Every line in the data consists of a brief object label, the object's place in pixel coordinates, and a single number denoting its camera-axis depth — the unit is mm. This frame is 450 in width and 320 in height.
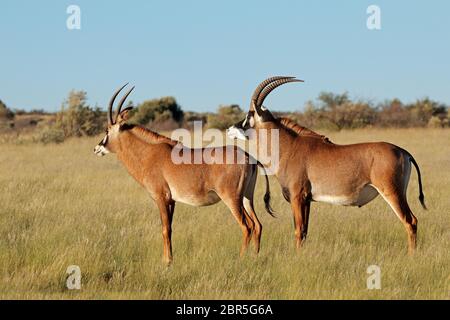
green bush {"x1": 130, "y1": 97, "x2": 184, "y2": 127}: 49594
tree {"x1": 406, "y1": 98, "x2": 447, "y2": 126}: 46750
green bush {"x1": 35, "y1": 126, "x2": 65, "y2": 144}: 30328
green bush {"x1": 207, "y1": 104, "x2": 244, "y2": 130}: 43094
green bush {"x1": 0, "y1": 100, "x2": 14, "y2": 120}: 50925
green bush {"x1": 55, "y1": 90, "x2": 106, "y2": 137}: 34438
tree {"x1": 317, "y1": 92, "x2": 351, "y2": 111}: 50875
